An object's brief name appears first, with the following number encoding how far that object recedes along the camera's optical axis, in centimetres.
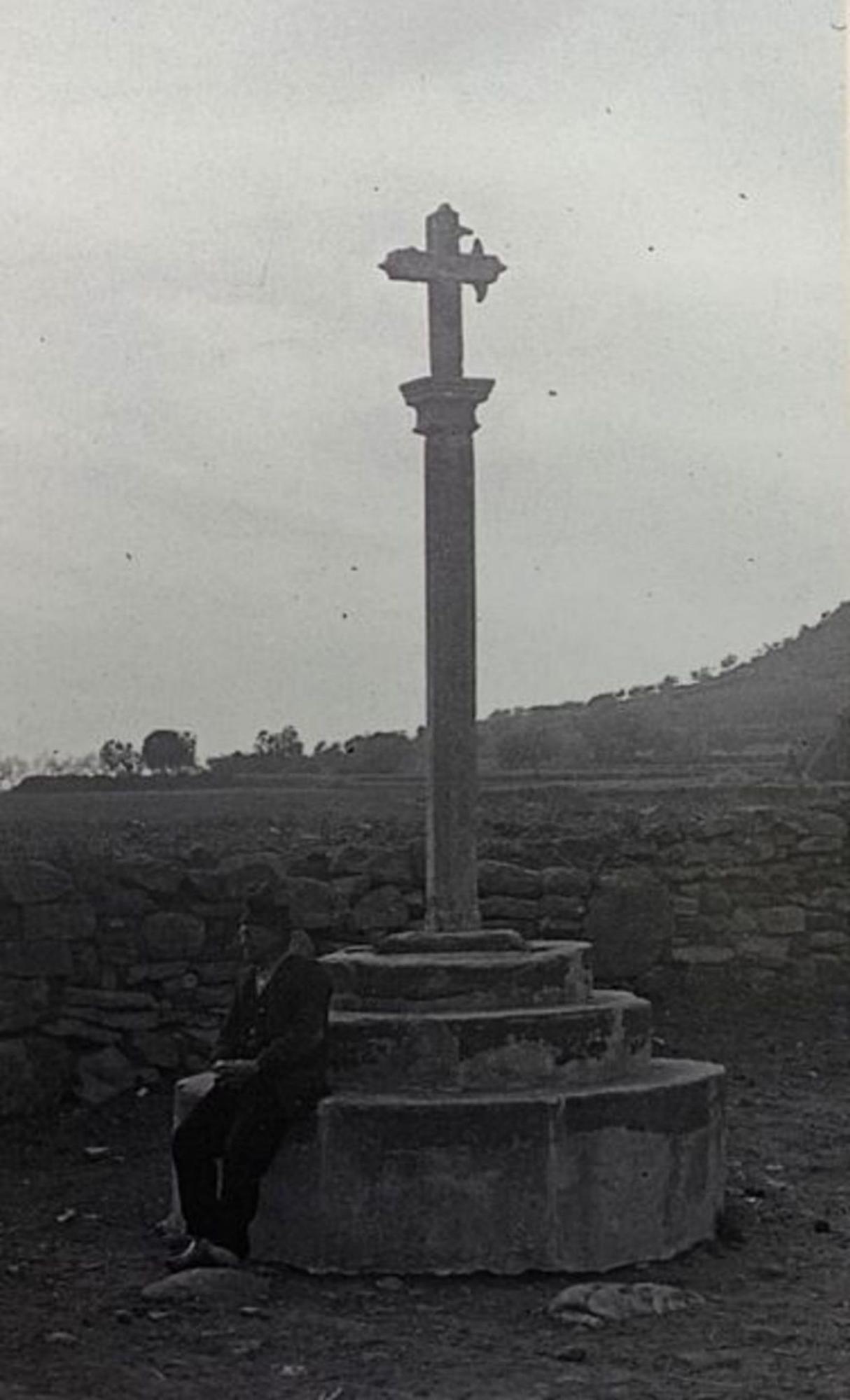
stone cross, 845
